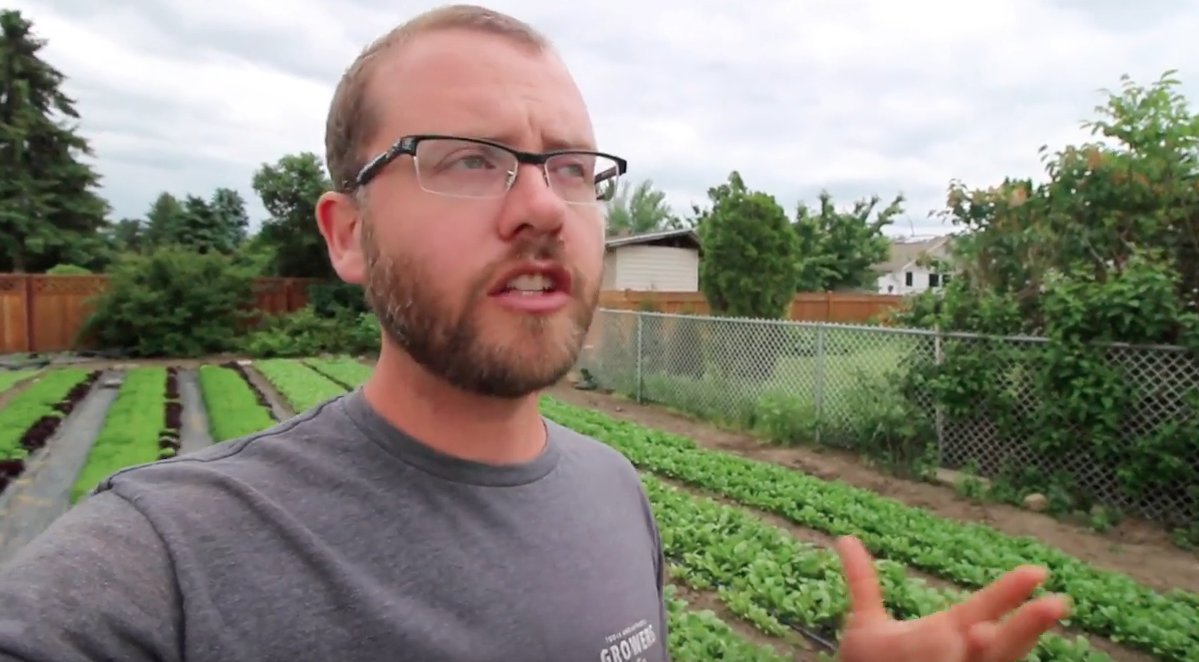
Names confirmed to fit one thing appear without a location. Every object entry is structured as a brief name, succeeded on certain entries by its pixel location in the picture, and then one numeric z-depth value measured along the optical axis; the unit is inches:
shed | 919.0
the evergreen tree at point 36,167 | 1030.4
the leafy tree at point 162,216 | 1602.4
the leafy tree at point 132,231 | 1781.4
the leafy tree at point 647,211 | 2025.1
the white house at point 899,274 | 2025.3
